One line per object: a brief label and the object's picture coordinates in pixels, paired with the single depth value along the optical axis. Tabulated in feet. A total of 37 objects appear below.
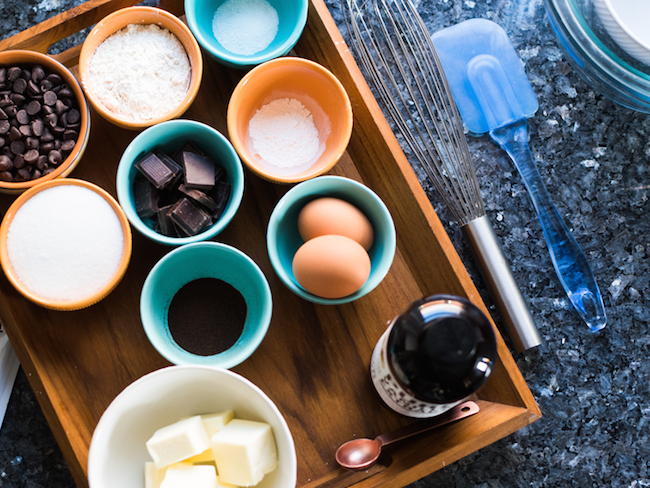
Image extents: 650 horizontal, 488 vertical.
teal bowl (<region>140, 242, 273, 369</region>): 1.88
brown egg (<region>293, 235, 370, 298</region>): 1.81
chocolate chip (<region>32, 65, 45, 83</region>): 2.06
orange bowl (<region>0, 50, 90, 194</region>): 2.02
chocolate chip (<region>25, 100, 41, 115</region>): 2.07
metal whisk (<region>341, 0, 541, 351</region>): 2.34
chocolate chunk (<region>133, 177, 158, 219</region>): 1.99
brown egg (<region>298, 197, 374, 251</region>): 1.95
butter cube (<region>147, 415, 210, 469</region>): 1.62
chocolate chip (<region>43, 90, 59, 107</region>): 2.05
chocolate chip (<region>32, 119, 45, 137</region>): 2.05
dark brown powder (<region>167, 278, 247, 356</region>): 2.05
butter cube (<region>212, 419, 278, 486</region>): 1.57
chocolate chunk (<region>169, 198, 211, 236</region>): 1.95
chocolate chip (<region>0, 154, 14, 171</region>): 1.99
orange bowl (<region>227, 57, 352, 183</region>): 2.03
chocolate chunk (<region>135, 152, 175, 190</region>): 1.97
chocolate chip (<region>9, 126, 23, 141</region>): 2.04
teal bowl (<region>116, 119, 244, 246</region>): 1.93
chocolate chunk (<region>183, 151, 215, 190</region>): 2.00
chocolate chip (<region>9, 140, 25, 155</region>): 2.04
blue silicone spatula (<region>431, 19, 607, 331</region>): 2.52
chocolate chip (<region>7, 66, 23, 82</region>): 2.06
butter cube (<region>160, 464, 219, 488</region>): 1.57
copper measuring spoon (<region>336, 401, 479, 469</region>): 1.94
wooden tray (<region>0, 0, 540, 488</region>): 2.02
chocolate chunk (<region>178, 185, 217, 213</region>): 2.00
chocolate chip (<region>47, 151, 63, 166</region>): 2.02
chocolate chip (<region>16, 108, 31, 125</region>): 2.06
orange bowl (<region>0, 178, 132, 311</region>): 1.92
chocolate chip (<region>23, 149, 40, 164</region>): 2.00
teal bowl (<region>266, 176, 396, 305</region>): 1.94
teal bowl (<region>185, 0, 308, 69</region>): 2.15
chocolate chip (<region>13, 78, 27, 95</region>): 2.06
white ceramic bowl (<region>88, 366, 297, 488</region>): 1.54
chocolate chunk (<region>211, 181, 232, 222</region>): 2.05
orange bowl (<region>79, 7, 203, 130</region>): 2.04
